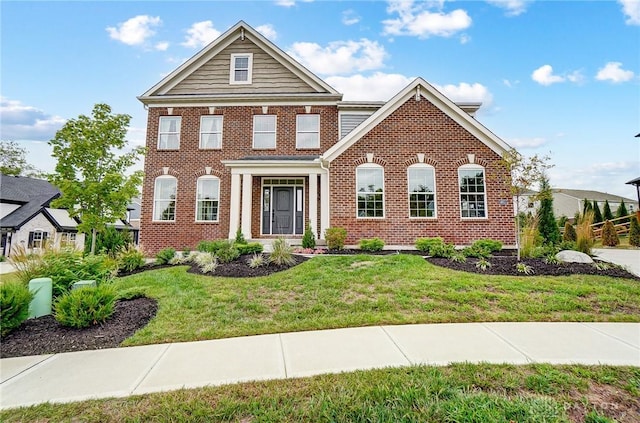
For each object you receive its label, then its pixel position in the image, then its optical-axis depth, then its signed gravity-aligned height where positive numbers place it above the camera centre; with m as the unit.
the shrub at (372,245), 10.46 -0.54
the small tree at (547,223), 13.18 +0.31
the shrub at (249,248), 9.99 -0.63
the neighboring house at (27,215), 20.88 +1.06
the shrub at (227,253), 9.12 -0.76
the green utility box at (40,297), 4.67 -1.09
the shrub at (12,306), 3.96 -1.04
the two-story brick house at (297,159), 11.50 +2.87
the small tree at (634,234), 16.16 -0.21
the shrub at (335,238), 10.73 -0.30
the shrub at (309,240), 10.99 -0.39
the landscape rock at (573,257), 8.24 -0.76
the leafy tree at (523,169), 8.09 +1.69
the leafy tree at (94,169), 8.29 +1.73
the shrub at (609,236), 16.23 -0.33
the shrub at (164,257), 9.65 -0.90
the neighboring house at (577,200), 44.34 +4.64
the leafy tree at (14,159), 31.41 +7.51
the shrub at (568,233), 16.59 -0.17
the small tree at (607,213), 23.28 +1.35
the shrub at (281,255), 8.34 -0.73
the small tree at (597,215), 25.12 +1.28
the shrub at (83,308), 4.19 -1.12
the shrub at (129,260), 8.82 -0.91
